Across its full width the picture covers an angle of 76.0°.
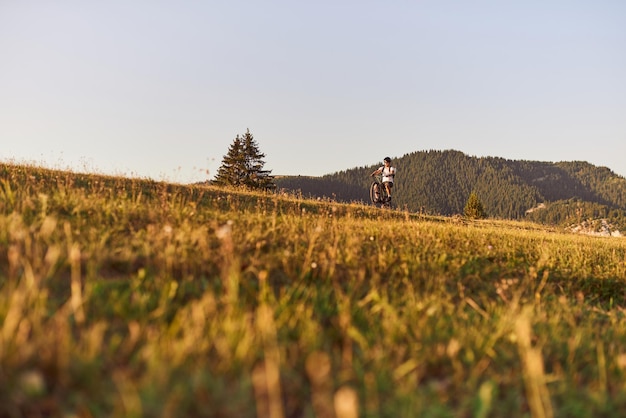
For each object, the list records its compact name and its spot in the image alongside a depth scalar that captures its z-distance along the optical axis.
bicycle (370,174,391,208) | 20.86
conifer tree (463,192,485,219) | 59.92
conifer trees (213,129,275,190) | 52.84
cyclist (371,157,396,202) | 20.61
